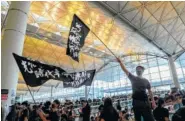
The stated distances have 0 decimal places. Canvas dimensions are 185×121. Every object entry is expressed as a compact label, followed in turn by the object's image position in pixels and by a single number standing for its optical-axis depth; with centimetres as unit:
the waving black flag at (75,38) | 610
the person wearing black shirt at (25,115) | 580
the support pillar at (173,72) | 2184
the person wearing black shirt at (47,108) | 527
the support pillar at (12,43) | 656
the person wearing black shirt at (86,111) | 757
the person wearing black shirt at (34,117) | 573
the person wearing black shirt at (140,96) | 303
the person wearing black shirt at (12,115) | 605
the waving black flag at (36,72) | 502
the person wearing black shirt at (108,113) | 413
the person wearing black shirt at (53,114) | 493
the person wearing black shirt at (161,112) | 452
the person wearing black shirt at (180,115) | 383
